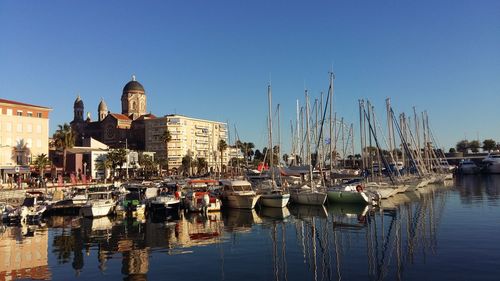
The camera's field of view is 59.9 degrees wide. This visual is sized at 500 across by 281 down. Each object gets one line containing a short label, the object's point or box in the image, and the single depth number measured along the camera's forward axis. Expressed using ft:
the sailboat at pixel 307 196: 175.32
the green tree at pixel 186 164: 503.28
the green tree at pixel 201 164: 499.84
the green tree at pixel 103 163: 368.68
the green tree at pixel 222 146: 474.49
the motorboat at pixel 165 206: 169.89
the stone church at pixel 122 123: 550.77
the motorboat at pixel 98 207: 167.60
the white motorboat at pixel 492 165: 498.69
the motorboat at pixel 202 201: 175.06
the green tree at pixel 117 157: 371.97
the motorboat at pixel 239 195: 176.55
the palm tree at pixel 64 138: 327.67
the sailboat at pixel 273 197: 173.88
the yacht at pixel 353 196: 174.40
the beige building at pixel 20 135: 286.05
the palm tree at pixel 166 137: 495.82
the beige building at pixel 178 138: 536.83
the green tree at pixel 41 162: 284.00
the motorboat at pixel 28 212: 155.77
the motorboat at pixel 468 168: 512.22
